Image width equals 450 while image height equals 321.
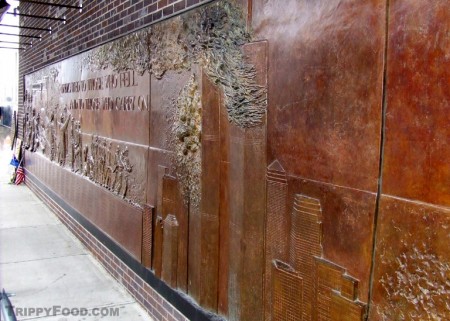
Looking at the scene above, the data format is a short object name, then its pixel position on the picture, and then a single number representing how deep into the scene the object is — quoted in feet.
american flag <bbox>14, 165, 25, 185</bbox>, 36.19
